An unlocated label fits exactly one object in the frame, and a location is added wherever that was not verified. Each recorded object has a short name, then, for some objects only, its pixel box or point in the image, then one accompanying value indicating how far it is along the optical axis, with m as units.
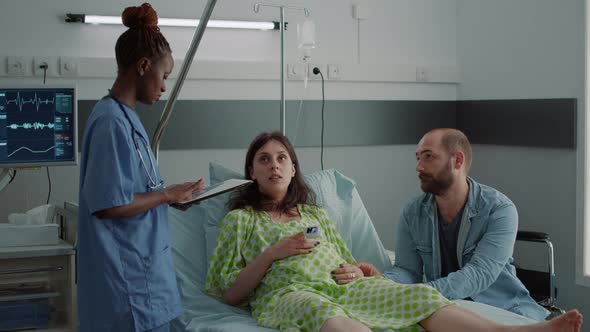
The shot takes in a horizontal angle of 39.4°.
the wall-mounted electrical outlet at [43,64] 3.56
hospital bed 2.61
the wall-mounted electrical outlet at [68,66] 3.61
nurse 2.08
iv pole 3.59
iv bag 3.81
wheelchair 3.00
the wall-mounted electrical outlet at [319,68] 4.13
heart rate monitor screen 2.90
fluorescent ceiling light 3.64
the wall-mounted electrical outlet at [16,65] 3.51
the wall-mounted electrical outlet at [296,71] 4.06
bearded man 2.78
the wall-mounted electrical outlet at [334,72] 4.16
